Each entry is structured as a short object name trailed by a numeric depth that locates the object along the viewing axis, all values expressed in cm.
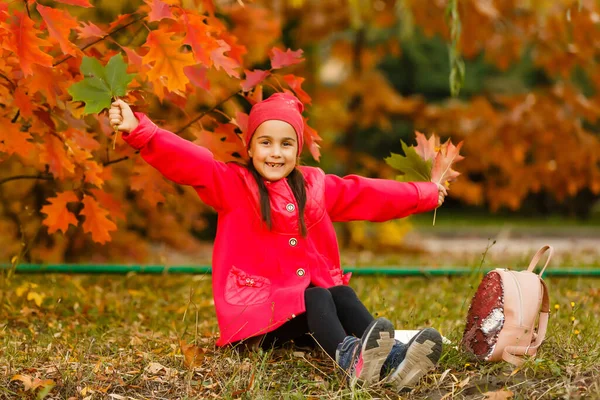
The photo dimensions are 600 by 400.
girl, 545
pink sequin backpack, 534
